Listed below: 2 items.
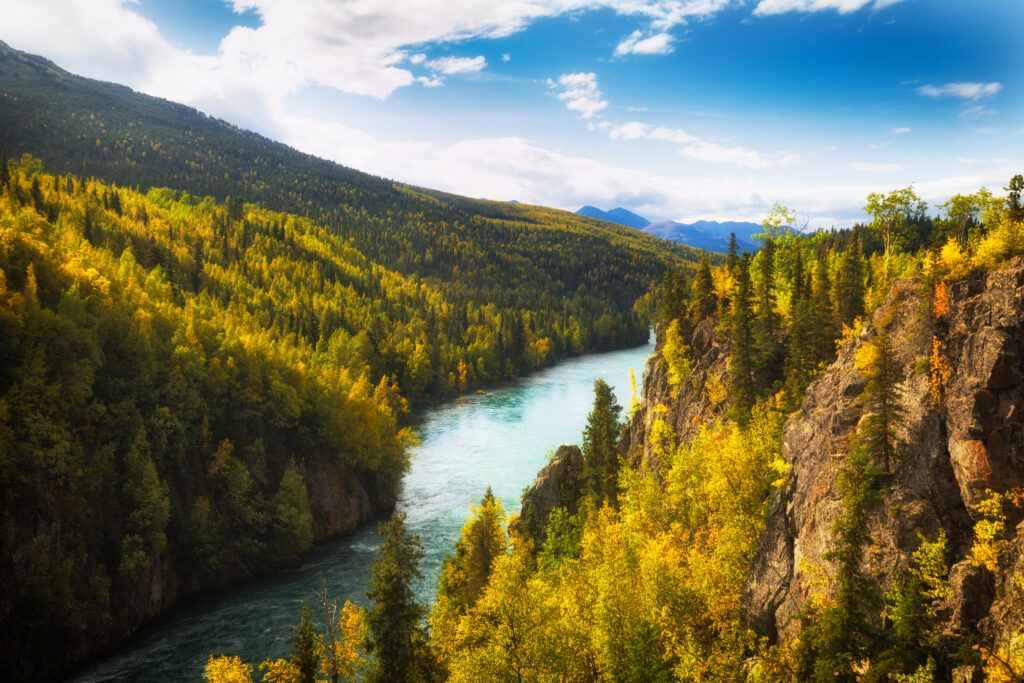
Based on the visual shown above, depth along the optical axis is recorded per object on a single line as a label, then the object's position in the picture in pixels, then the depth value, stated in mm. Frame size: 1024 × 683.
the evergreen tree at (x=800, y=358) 41062
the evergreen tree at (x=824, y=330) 43625
